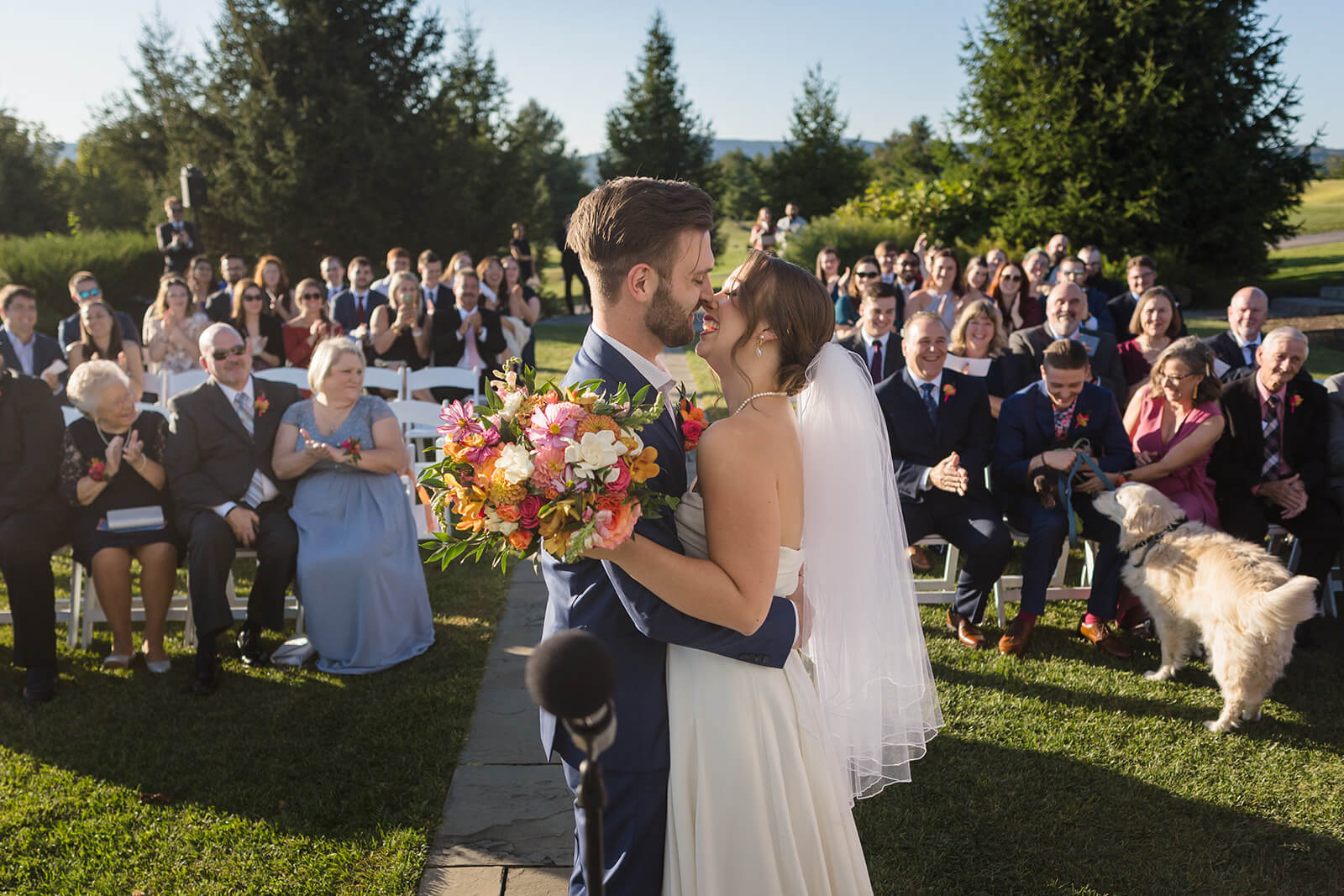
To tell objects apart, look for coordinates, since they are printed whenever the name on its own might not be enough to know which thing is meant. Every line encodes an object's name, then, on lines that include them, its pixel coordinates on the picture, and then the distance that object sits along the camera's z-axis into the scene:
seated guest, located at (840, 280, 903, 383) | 7.29
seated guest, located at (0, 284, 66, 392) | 7.86
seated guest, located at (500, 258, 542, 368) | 9.80
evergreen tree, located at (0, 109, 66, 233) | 33.83
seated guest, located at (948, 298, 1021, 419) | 7.12
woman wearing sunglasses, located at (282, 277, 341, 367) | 9.66
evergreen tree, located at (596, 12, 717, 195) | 39.75
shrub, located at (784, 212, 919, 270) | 21.06
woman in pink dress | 5.72
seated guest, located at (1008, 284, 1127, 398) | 7.13
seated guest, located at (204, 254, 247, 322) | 11.00
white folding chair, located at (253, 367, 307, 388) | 7.70
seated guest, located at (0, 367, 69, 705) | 5.01
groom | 2.03
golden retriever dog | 4.27
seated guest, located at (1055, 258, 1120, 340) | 8.62
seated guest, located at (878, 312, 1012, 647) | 5.65
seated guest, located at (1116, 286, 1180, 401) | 7.42
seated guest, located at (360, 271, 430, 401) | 9.16
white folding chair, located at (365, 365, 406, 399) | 7.75
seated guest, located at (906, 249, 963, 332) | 10.11
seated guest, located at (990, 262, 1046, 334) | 10.02
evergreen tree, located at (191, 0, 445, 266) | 23.53
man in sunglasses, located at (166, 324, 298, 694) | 5.37
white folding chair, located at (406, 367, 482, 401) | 7.88
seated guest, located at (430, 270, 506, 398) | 9.31
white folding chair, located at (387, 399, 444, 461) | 6.98
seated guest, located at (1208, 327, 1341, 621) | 5.83
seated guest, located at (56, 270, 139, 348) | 8.52
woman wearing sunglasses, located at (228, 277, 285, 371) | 9.73
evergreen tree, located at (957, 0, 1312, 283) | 19.36
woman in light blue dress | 5.29
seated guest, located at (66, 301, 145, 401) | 7.95
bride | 2.04
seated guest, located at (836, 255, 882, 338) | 9.98
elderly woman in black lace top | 5.21
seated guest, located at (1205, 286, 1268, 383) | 6.80
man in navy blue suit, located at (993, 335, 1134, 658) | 5.51
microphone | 1.31
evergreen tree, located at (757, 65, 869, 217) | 35.59
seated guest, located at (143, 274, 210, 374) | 9.21
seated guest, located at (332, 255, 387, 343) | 10.40
